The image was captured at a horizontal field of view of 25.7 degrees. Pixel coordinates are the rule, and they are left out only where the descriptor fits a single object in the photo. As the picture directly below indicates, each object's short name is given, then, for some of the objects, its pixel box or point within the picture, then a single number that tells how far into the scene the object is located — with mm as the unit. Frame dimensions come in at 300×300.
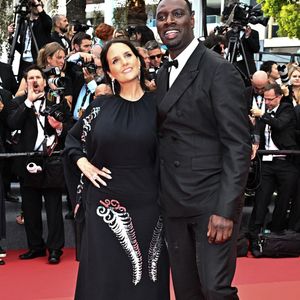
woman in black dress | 3564
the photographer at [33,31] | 7660
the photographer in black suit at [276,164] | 6438
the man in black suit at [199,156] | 3064
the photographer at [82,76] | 6480
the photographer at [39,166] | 5840
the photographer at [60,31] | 8039
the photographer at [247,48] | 7512
